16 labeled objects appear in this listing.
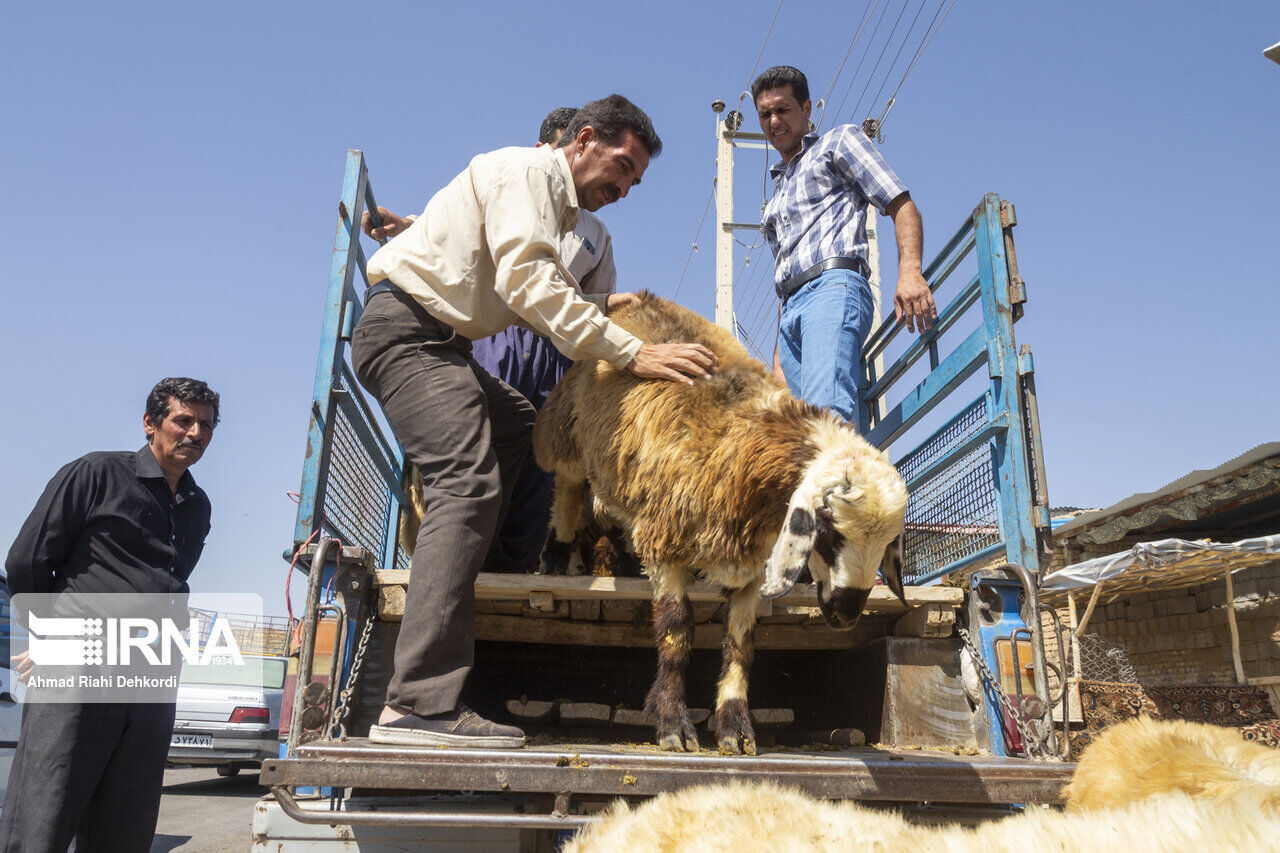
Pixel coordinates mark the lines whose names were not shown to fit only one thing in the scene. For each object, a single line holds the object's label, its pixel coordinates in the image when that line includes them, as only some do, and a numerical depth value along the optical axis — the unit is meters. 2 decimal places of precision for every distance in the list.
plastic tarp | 9.84
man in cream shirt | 2.79
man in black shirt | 3.25
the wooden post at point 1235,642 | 10.52
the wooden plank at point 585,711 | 3.97
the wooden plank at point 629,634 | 3.93
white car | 10.64
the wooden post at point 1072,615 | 10.56
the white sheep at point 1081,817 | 1.00
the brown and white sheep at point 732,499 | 3.04
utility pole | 14.07
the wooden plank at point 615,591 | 3.37
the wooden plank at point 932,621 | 3.48
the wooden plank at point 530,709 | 3.99
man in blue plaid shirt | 4.41
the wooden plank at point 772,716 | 4.01
